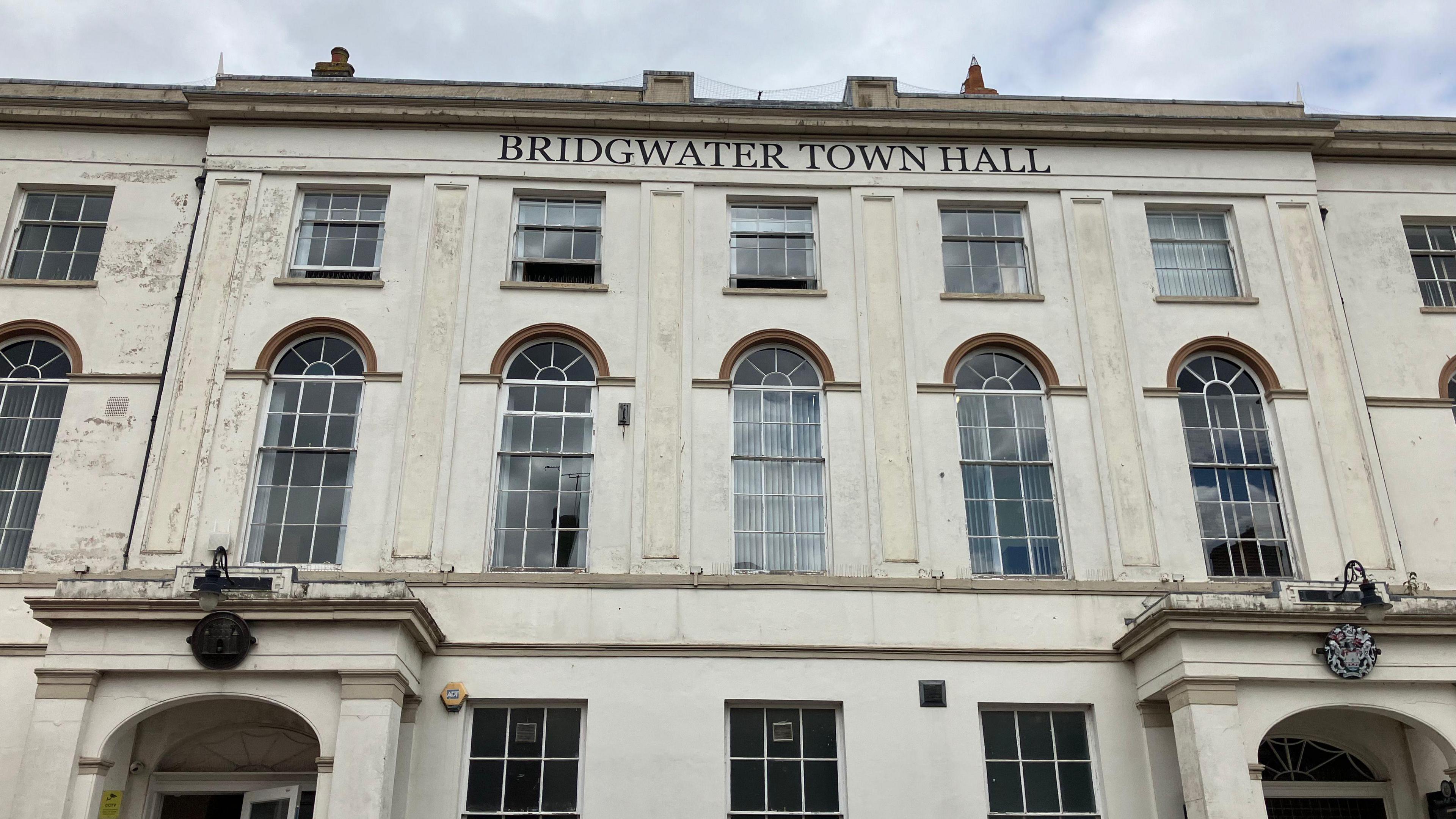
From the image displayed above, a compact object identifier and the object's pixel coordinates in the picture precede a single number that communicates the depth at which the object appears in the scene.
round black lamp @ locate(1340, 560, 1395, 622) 12.02
